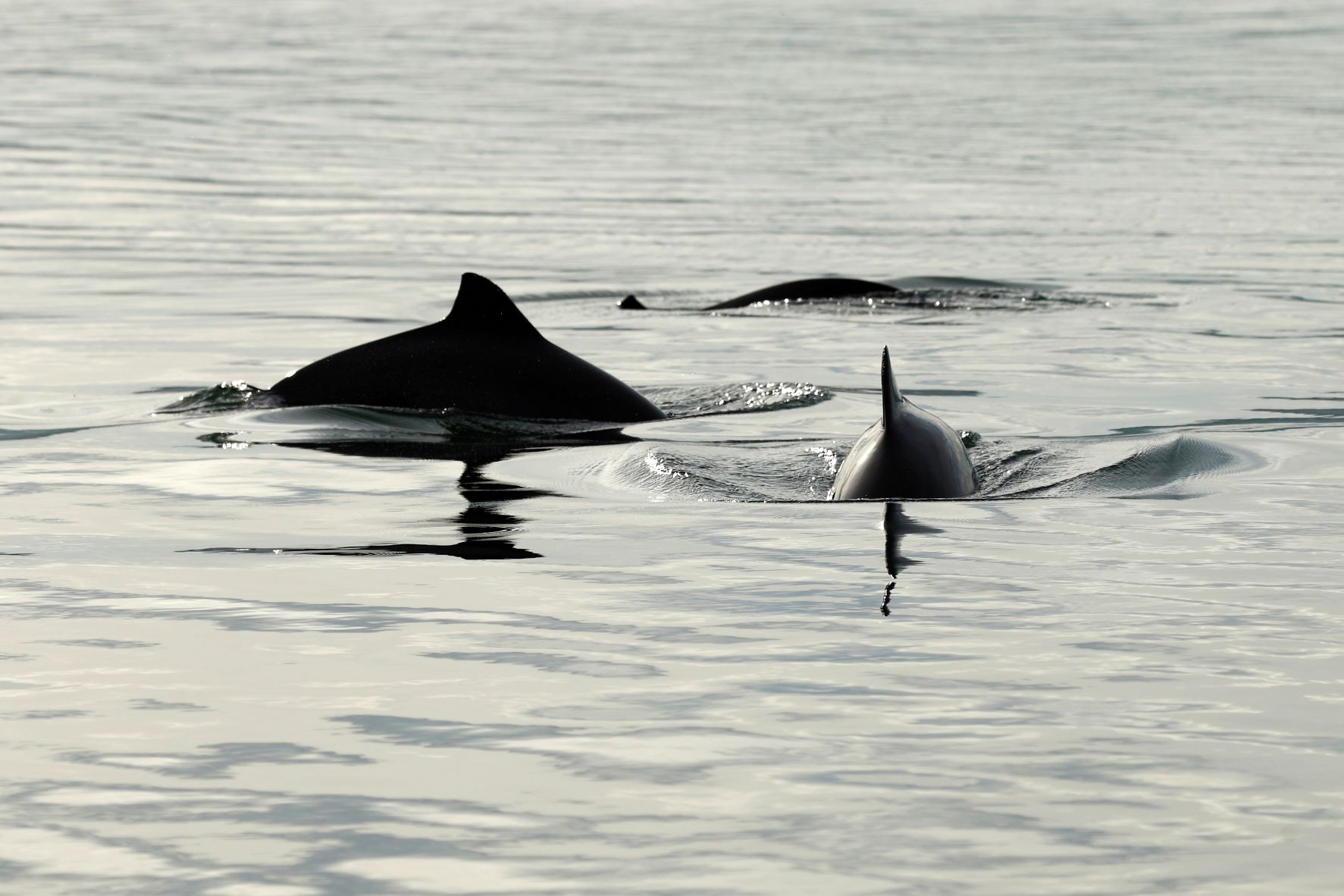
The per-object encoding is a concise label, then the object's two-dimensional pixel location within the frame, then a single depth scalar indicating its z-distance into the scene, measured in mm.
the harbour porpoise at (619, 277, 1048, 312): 32187
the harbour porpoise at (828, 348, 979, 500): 17094
